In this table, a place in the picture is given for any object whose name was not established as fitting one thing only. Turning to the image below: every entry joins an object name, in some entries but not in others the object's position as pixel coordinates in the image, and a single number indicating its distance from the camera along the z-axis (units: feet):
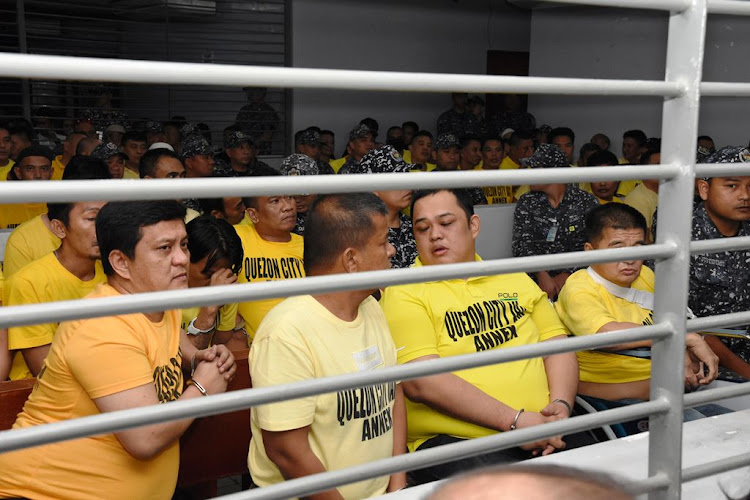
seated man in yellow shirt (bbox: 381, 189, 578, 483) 8.02
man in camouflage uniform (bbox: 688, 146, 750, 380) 11.36
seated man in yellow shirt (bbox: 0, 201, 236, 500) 6.42
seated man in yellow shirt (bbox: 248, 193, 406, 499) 6.55
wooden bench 8.57
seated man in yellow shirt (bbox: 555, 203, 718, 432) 9.77
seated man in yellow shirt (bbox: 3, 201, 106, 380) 9.51
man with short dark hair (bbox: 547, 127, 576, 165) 29.86
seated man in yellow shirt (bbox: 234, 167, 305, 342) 13.24
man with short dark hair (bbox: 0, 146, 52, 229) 18.58
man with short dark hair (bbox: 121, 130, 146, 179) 26.08
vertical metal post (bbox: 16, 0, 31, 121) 30.58
